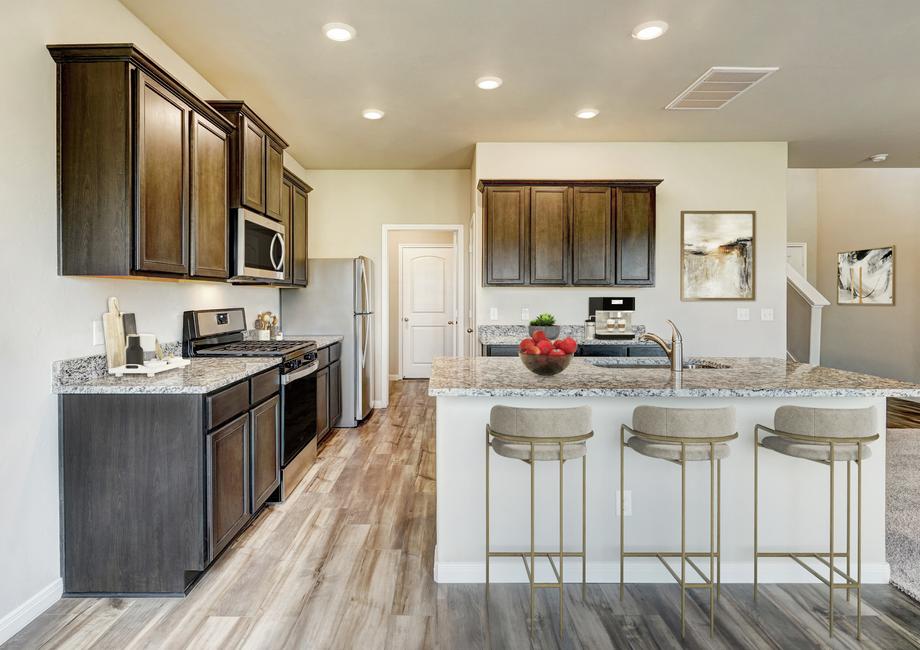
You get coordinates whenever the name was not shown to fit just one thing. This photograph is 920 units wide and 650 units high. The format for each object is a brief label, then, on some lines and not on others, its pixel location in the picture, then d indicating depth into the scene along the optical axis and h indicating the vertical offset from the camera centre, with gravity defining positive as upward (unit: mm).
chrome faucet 2646 -176
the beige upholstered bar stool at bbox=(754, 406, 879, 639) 2008 -461
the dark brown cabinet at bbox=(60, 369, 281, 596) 2186 -721
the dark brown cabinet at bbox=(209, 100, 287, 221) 3166 +996
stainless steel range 3273 -300
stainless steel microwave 3186 +458
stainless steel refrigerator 5086 +56
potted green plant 4145 -71
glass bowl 2418 -215
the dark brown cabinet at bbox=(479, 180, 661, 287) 4645 +735
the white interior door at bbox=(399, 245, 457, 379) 8070 +160
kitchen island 2348 -806
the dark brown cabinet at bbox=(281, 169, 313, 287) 4473 +816
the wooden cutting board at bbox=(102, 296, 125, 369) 2451 -83
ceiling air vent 3338 +1525
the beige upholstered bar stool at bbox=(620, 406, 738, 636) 2006 -454
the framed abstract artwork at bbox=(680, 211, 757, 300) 4902 +558
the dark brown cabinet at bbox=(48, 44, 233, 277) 2191 +660
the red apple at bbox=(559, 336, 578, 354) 2430 -137
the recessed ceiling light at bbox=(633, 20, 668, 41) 2758 +1509
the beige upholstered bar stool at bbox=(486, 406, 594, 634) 2027 -451
